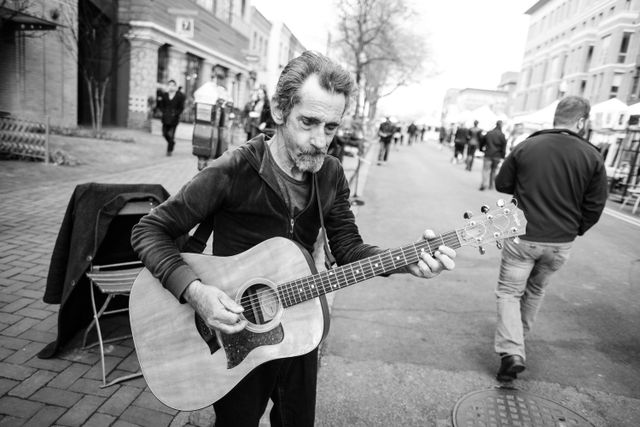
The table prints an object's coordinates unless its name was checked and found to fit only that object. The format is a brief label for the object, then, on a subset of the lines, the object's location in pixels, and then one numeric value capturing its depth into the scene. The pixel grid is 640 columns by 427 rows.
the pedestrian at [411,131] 36.76
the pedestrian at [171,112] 11.38
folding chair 2.74
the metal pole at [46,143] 8.48
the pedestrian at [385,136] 16.67
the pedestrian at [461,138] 20.12
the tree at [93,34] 13.13
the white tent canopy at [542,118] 15.38
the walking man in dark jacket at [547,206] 3.00
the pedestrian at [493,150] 12.30
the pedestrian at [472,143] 17.76
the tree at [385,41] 22.81
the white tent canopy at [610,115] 14.73
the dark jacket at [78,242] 2.77
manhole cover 2.66
